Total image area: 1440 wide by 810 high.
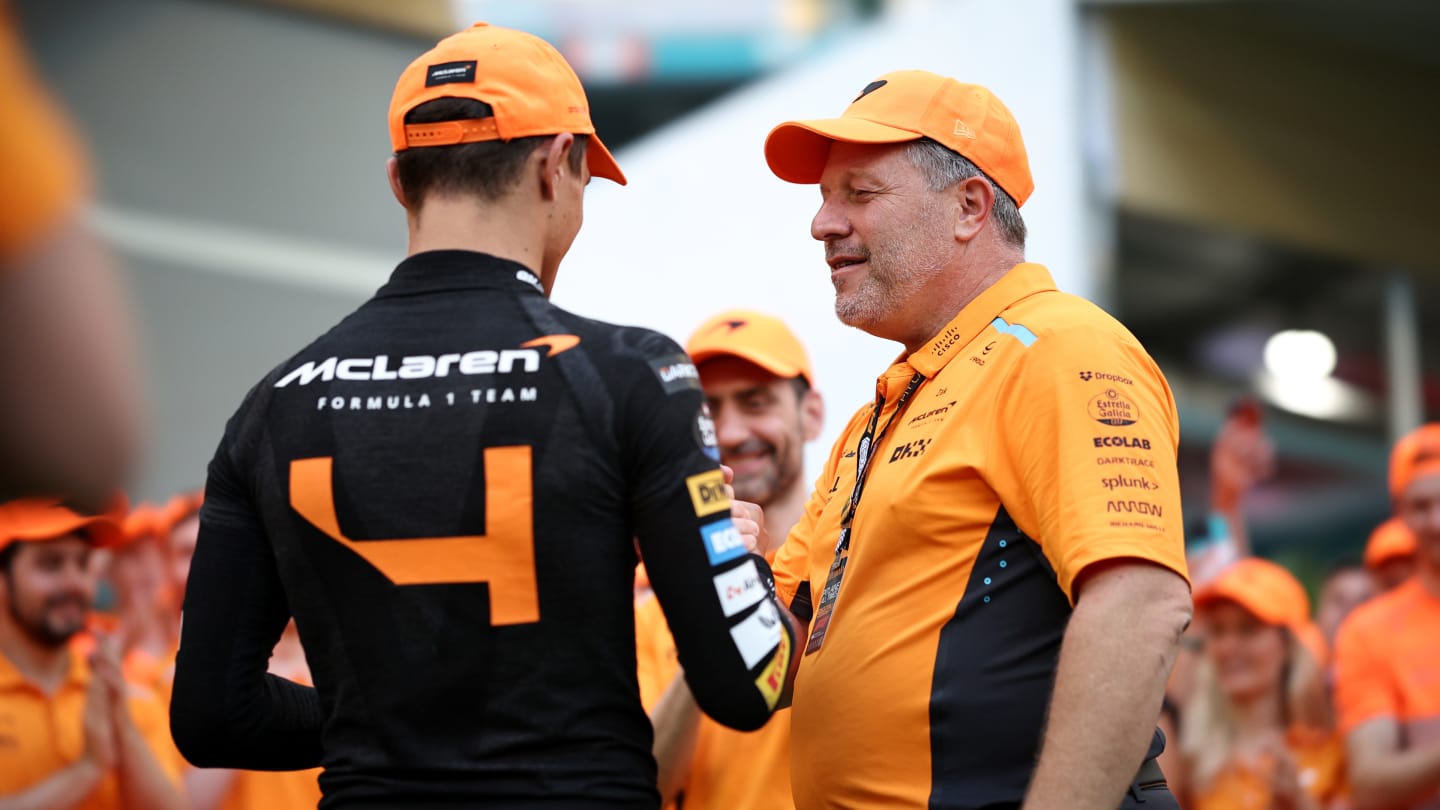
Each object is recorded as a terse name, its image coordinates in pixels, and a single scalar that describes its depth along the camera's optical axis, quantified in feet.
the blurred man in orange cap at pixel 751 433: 11.94
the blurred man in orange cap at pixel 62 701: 15.28
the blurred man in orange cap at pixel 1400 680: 16.87
